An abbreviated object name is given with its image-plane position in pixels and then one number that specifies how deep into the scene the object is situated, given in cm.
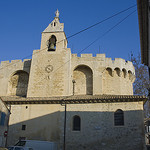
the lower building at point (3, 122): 1767
